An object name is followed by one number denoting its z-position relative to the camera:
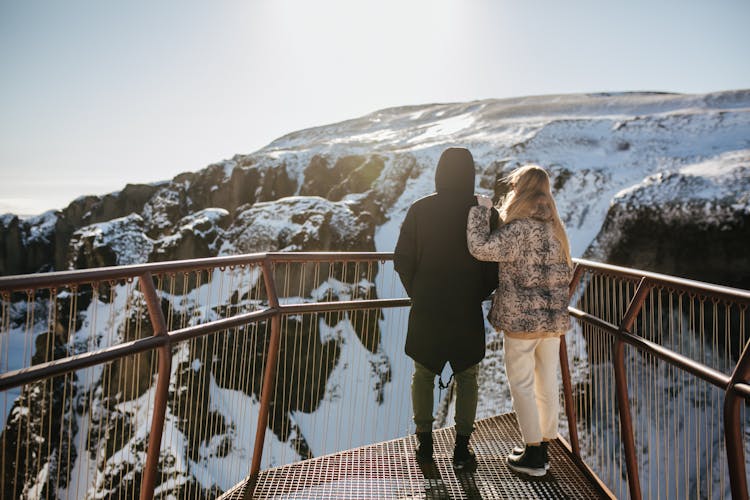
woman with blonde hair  3.11
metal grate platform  3.28
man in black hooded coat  3.28
